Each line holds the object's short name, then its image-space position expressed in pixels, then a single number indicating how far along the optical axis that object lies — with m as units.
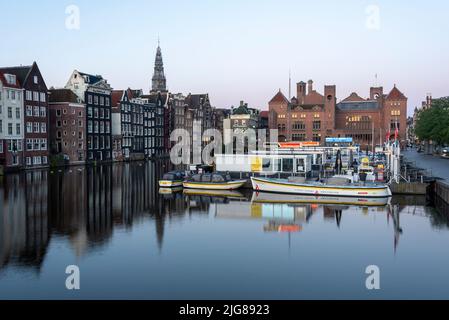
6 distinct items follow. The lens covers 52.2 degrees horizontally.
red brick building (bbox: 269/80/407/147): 132.75
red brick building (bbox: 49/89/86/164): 86.44
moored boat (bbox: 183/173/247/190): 50.59
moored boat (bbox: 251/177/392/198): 44.19
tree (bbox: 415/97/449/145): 89.12
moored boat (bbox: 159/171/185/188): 50.38
